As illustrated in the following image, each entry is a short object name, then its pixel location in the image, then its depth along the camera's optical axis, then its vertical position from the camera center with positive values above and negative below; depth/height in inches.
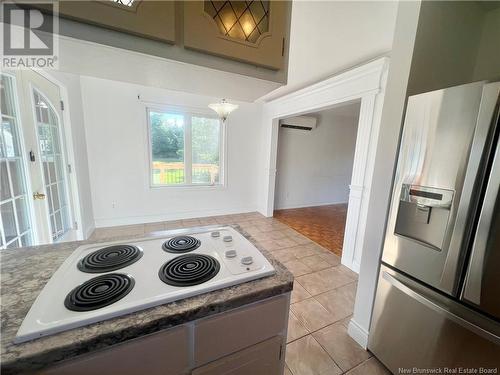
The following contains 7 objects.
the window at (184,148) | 144.6 +2.9
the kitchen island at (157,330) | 20.8 -21.0
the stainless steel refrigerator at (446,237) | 36.4 -15.3
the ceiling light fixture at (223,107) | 117.6 +26.8
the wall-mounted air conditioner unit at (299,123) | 180.7 +30.5
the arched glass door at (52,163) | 78.0 -7.3
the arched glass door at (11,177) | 56.7 -9.6
